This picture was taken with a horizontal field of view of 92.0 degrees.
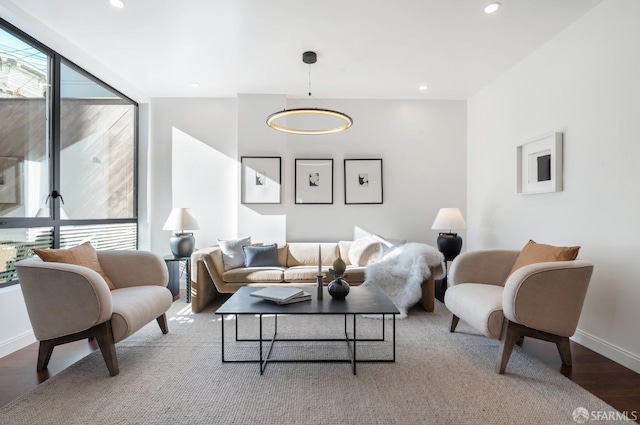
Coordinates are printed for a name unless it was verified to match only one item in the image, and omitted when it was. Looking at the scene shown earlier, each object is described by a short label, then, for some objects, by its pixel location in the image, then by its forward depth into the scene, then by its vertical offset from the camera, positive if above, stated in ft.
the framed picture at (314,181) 14.20 +1.37
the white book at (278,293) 7.00 -1.96
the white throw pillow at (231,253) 11.62 -1.65
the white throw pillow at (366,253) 11.91 -1.63
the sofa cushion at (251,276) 10.99 -2.34
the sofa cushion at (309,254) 12.85 -1.82
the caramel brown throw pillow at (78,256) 7.13 -1.14
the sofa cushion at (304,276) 11.05 -2.34
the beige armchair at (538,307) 6.32 -2.01
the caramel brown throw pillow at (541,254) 6.97 -1.01
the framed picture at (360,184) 14.30 +1.25
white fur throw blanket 10.27 -2.16
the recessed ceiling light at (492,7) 7.79 +5.23
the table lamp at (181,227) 12.10 -0.67
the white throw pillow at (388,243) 11.93 -1.29
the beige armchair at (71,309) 6.26 -2.07
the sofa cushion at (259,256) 11.83 -1.78
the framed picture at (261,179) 13.76 +1.40
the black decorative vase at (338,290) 7.52 -1.93
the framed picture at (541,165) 9.03 +1.50
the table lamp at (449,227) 12.31 -0.64
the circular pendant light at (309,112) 8.48 +2.74
